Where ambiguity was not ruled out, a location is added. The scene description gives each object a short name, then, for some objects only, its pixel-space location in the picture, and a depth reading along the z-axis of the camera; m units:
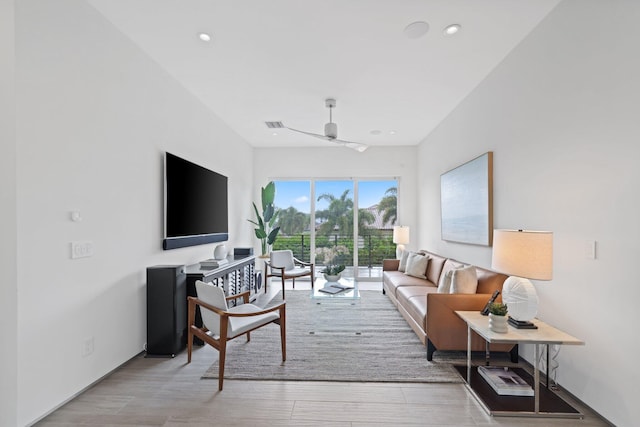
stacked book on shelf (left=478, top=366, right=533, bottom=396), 2.23
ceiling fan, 3.79
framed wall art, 3.38
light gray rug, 2.56
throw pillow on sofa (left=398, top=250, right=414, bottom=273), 5.11
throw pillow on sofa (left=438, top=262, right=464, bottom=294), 3.05
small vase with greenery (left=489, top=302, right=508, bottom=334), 2.13
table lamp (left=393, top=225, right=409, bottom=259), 5.84
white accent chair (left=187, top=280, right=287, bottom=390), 2.40
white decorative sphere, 4.02
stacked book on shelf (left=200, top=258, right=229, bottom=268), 3.57
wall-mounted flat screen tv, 3.33
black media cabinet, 2.87
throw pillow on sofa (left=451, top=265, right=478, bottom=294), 2.93
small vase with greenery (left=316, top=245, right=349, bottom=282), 6.52
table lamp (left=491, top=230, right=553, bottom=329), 2.01
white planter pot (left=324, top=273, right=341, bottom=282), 4.22
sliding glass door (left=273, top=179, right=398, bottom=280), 6.53
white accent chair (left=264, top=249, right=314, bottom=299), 5.16
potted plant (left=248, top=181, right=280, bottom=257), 6.00
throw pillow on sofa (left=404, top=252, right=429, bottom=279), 4.62
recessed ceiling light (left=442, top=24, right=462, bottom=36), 2.51
